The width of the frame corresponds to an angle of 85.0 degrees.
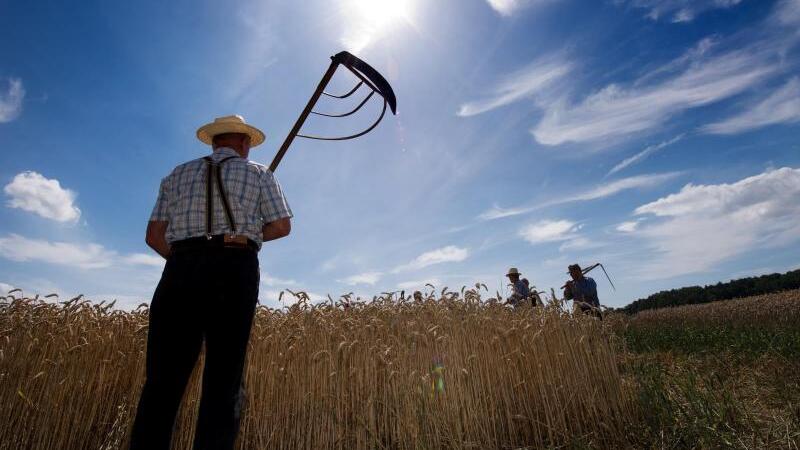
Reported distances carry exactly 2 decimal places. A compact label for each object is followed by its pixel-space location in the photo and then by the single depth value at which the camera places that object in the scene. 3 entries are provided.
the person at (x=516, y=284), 10.01
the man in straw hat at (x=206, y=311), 2.52
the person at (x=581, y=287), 8.80
